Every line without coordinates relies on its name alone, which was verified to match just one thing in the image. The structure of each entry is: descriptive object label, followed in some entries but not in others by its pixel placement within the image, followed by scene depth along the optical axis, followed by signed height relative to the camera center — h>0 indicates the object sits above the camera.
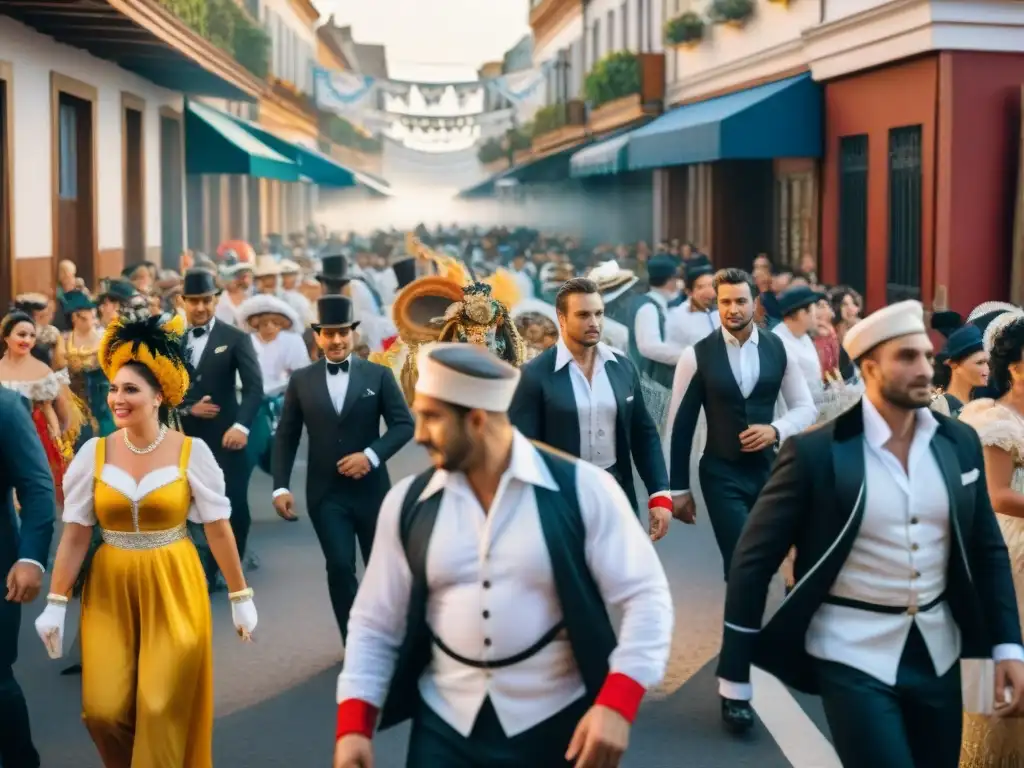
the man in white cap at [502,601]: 3.97 -0.78
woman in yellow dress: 5.65 -1.03
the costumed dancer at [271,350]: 12.15 -0.67
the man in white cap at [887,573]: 4.55 -0.83
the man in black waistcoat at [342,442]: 8.12 -0.87
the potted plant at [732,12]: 24.72 +3.31
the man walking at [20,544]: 5.87 -0.96
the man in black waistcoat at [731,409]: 8.22 -0.73
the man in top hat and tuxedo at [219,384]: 9.95 -0.73
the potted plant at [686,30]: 28.36 +3.50
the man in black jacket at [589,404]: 7.69 -0.66
